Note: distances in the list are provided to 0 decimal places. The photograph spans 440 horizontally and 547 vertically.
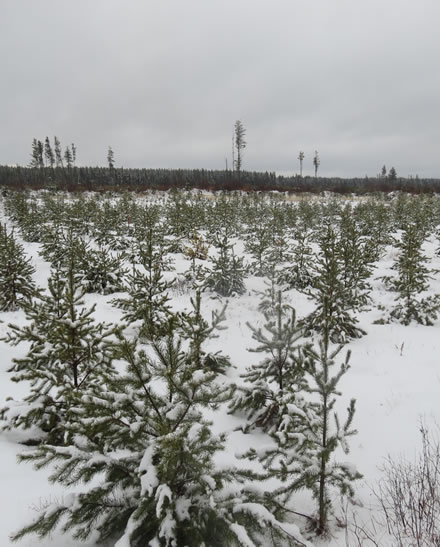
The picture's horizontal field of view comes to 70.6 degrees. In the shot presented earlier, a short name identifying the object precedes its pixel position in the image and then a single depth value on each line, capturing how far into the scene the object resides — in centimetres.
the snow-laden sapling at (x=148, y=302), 723
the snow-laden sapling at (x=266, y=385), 435
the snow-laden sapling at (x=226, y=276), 1209
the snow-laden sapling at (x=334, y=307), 734
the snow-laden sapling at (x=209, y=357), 459
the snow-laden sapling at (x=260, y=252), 1384
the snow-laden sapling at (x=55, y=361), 368
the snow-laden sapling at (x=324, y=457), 274
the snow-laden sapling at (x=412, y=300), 892
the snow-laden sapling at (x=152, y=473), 220
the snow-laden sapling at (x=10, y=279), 1004
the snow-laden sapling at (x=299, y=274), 1248
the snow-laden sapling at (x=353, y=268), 821
